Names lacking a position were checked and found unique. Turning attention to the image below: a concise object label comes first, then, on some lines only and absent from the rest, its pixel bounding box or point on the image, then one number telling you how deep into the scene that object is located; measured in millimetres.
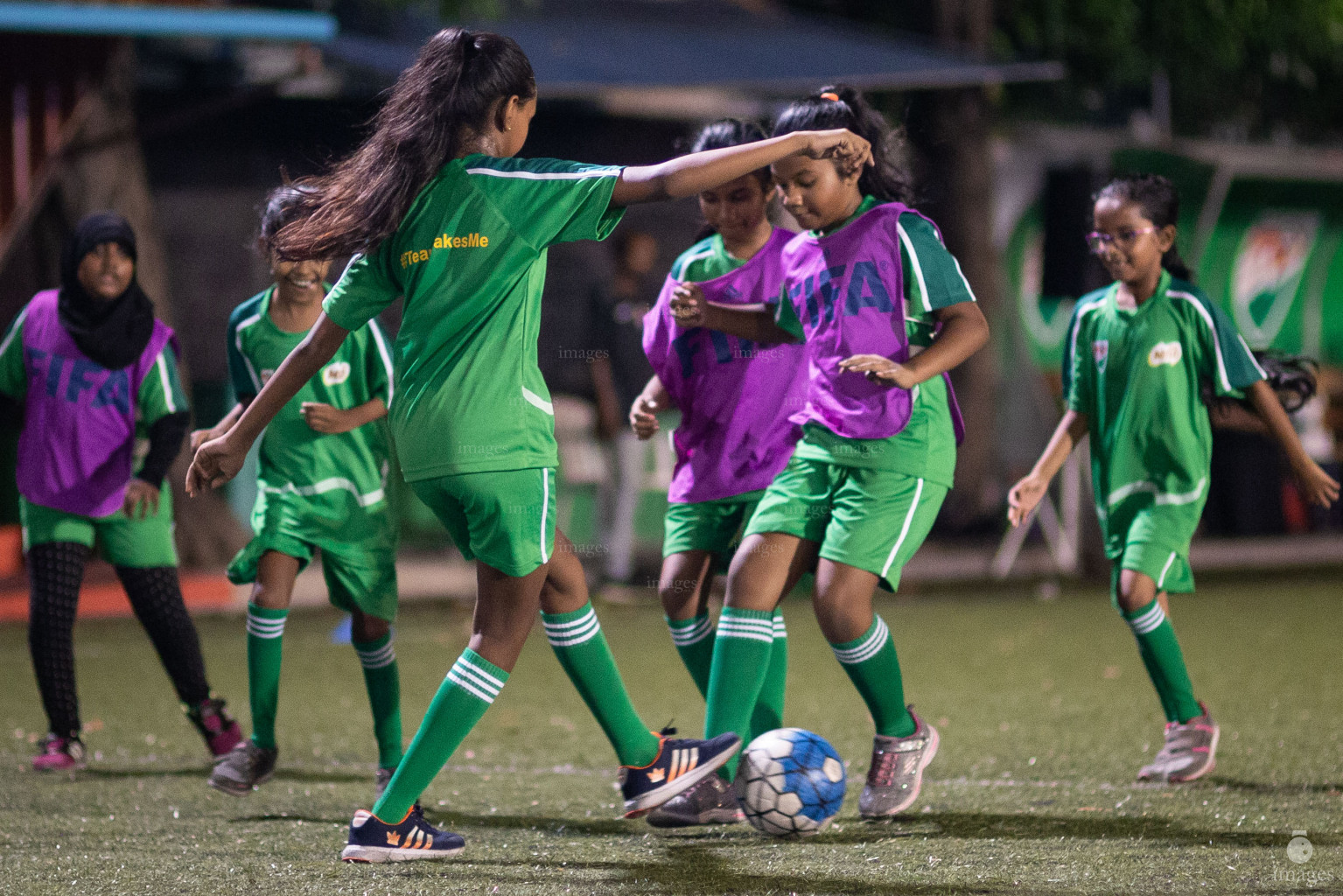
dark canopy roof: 22656
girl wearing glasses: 10187
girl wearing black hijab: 11008
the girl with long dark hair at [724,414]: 9258
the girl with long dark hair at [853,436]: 8430
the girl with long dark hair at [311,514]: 9937
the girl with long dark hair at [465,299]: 7375
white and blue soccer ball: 8078
